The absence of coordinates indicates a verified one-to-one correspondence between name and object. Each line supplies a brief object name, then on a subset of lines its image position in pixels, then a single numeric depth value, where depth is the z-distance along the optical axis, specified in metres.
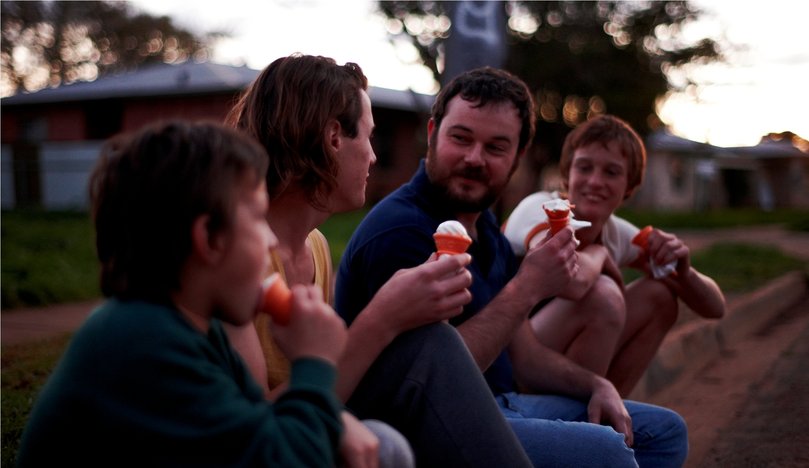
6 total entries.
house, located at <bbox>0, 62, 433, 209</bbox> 24.69
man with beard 2.47
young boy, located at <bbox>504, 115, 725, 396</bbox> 3.21
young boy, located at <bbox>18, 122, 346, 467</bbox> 1.32
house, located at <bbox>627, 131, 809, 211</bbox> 45.22
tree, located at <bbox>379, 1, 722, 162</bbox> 26.60
